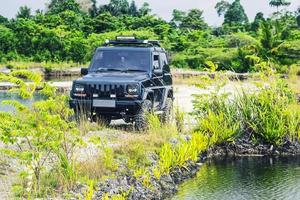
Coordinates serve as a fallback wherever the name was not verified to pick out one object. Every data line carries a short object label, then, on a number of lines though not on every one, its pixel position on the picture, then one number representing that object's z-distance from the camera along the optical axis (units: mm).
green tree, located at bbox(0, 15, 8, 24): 82719
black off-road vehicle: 13484
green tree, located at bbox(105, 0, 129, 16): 86812
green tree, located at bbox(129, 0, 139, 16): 88181
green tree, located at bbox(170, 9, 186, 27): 76000
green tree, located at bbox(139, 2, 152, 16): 85188
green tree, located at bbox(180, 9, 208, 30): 74125
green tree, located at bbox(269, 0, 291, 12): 71500
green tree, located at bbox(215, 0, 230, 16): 86438
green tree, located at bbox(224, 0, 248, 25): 82562
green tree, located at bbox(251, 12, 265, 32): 66000
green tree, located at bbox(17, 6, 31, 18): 83250
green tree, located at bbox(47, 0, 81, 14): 78062
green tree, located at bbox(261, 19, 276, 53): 44238
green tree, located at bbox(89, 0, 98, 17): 83812
